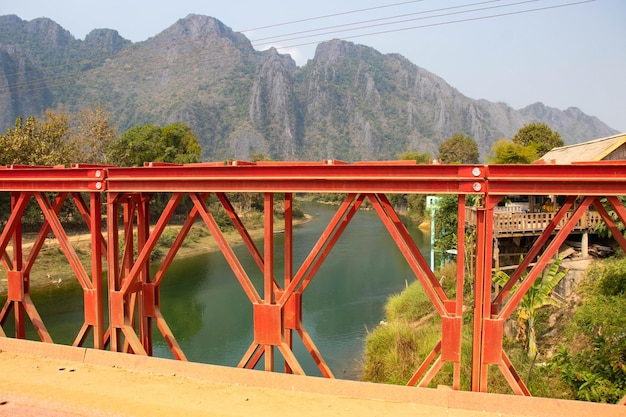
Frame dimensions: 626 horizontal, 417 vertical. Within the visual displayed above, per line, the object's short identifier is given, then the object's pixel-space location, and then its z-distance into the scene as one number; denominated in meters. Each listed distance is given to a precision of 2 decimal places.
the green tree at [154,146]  43.09
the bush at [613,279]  11.48
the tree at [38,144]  30.81
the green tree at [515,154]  38.05
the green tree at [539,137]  42.33
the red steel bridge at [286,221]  6.56
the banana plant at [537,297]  12.40
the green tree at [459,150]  61.81
